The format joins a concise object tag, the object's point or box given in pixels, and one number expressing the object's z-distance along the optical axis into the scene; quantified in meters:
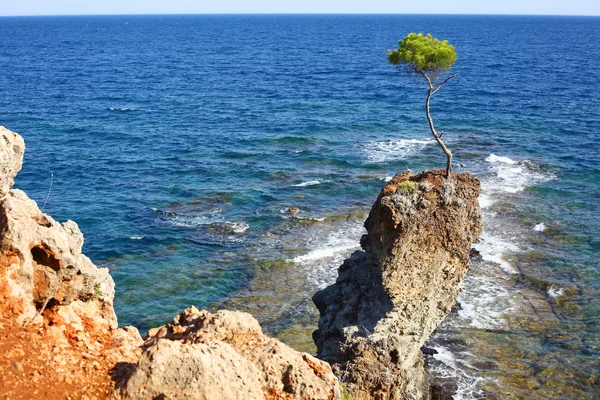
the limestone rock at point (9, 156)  19.22
